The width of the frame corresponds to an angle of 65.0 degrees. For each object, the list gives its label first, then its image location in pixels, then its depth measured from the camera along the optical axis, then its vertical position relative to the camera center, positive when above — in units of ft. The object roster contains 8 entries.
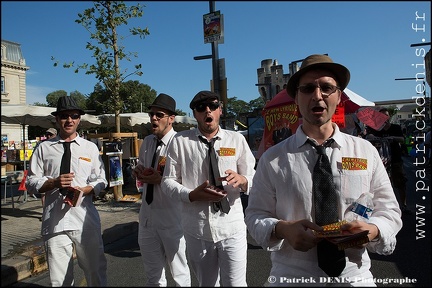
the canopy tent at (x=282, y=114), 18.03 +1.96
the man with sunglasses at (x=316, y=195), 5.57 -0.81
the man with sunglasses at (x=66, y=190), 10.18 -1.06
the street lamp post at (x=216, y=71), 27.09 +6.54
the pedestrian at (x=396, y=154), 21.85 -0.46
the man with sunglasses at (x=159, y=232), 10.85 -2.56
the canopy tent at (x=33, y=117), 27.96 +3.75
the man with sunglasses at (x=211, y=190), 9.08 -1.03
